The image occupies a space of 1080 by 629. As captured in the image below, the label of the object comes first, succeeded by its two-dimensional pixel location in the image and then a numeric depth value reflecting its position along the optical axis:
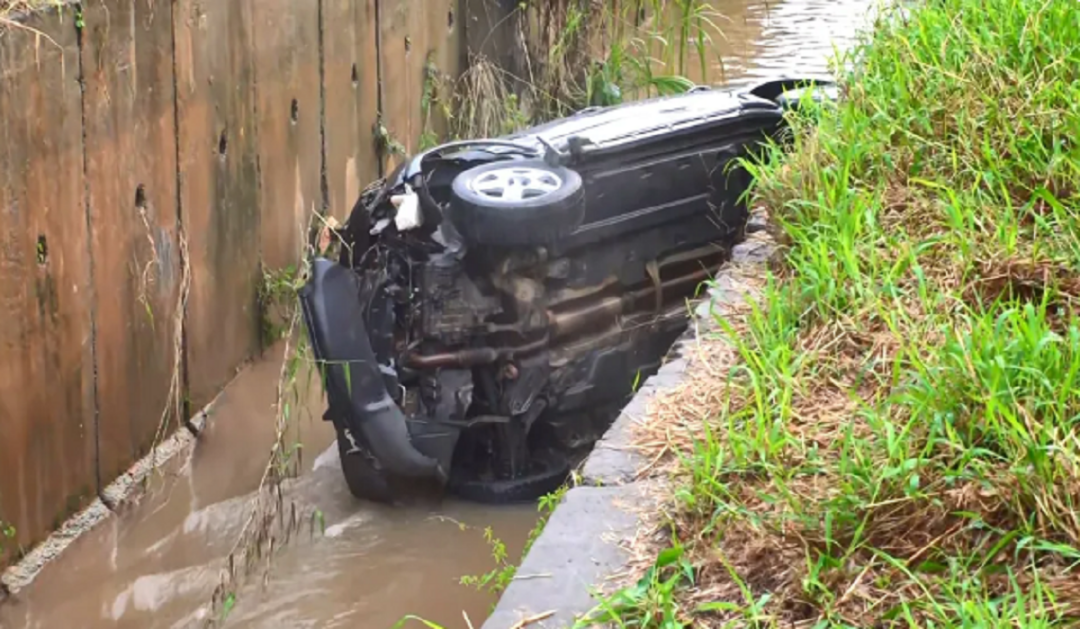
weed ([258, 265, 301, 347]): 6.90
